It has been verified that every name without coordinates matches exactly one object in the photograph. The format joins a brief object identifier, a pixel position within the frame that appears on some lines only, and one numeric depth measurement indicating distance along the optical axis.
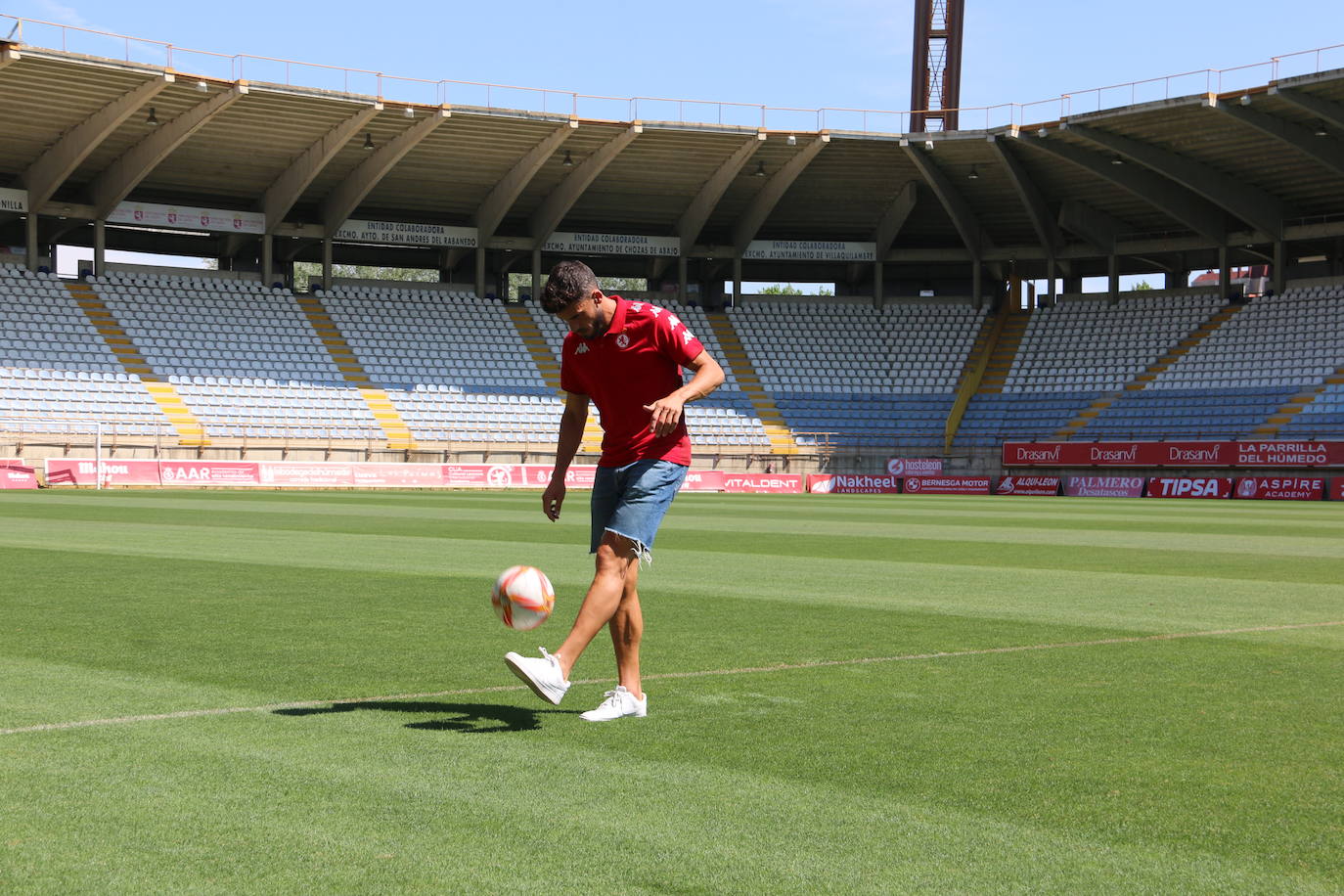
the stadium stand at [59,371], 42.91
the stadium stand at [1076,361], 51.84
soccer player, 6.14
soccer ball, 6.29
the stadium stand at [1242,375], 47.16
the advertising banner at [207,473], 40.88
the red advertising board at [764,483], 48.16
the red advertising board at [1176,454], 42.81
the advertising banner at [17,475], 39.41
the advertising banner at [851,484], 49.44
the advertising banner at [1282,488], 41.81
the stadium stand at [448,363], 49.72
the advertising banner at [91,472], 39.97
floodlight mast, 56.25
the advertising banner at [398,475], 43.75
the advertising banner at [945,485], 49.08
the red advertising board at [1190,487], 43.66
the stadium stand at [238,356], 46.50
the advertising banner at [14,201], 47.06
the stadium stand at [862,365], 53.28
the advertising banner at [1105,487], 45.28
